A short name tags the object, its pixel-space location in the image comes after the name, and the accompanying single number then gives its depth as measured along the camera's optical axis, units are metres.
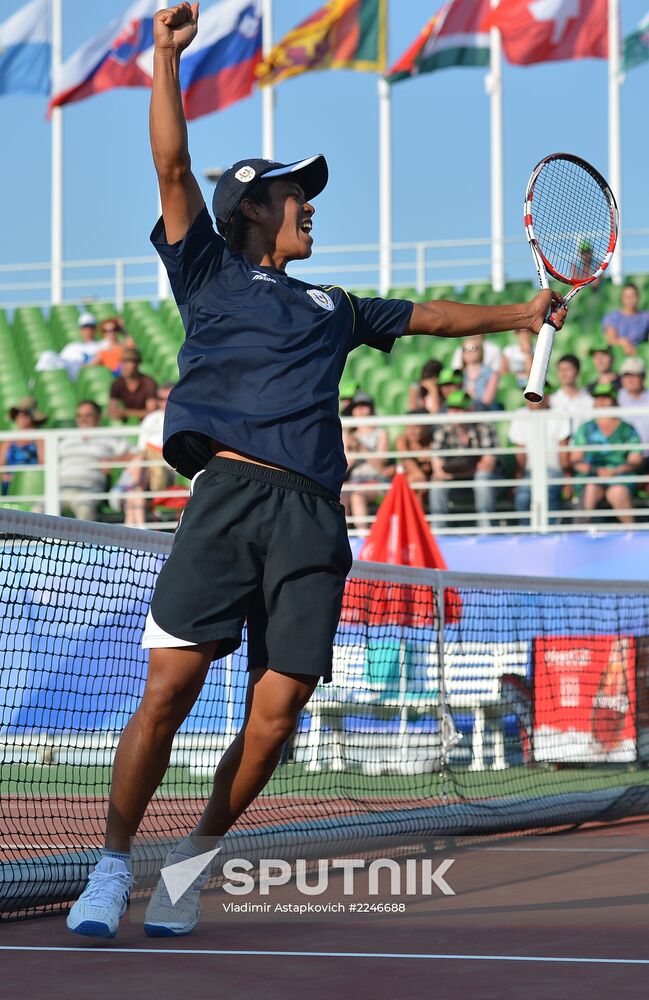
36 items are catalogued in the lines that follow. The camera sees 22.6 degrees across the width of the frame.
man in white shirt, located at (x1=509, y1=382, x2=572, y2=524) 13.73
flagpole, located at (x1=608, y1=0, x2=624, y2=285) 25.17
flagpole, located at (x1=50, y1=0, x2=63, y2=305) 26.88
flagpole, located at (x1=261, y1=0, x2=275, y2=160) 26.69
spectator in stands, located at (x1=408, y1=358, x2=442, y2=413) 15.25
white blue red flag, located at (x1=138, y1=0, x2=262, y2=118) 24.88
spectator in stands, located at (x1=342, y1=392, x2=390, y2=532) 14.29
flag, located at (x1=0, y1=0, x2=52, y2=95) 26.80
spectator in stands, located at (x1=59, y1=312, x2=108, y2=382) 20.89
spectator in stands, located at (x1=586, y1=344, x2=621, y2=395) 14.98
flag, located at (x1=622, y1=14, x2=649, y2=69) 24.05
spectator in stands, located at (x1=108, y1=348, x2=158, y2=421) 16.94
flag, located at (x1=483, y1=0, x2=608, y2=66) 23.91
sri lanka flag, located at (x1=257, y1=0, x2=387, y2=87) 24.62
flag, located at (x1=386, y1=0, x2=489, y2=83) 24.39
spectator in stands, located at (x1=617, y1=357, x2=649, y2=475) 14.75
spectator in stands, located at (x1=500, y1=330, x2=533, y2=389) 16.61
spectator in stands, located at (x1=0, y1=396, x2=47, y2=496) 16.34
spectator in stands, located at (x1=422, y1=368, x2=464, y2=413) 15.08
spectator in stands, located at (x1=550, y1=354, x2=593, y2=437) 14.78
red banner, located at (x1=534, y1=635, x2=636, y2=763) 10.24
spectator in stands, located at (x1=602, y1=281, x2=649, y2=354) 17.61
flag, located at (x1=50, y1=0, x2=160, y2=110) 25.19
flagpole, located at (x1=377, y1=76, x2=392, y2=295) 26.95
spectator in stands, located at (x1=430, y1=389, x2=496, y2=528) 13.88
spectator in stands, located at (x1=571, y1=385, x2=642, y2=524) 13.48
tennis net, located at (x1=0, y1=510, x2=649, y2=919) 7.73
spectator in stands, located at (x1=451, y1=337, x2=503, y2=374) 16.65
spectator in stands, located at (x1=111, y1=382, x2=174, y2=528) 14.69
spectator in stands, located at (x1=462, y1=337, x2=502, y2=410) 15.38
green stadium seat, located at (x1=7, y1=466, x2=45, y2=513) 16.05
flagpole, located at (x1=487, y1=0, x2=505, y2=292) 25.05
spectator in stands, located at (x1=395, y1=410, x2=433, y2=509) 14.32
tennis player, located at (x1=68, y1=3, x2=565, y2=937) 4.19
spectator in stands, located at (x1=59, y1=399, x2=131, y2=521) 14.98
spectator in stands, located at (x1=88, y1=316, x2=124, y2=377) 20.19
